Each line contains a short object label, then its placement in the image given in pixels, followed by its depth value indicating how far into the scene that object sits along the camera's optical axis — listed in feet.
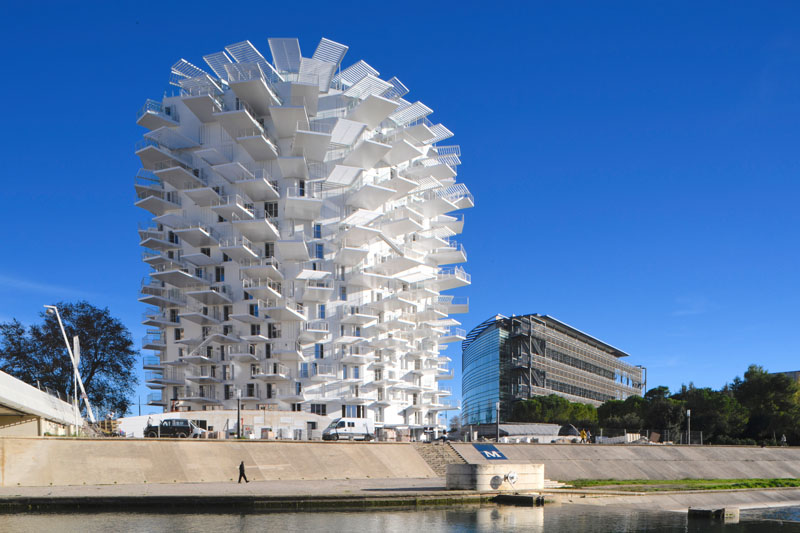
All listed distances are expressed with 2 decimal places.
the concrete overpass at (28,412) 129.59
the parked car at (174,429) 169.89
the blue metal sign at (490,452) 184.34
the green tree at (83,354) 234.79
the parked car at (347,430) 191.52
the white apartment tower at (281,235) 234.79
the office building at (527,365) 364.50
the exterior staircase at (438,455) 174.29
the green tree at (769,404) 278.05
